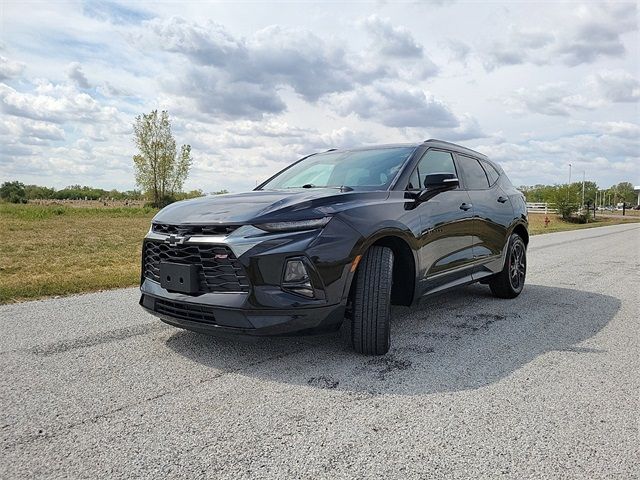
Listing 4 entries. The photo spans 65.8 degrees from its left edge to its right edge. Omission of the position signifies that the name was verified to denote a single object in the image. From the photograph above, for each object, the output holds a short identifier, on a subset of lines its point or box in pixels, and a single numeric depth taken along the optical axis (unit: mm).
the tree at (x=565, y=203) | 49688
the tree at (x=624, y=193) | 144250
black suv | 3096
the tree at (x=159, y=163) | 47469
